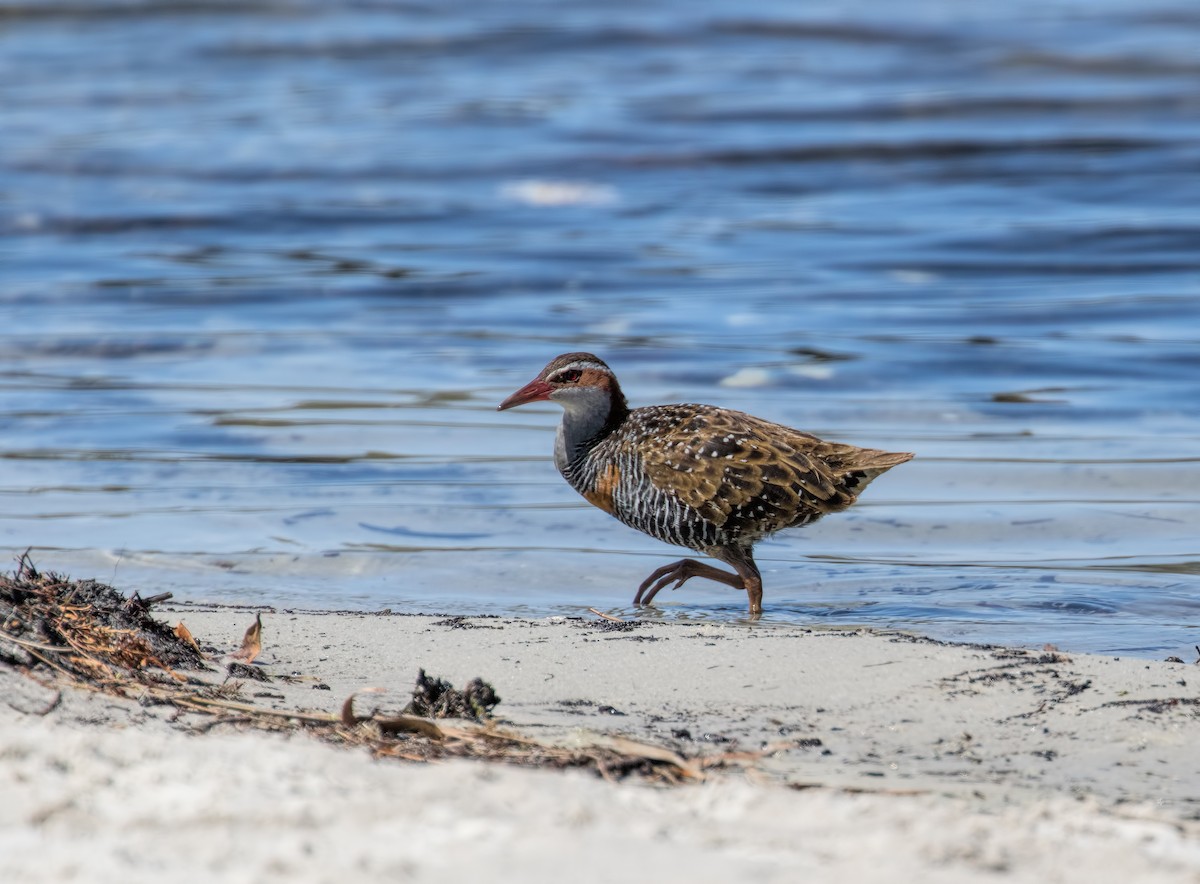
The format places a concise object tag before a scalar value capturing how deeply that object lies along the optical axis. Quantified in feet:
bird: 47.73
